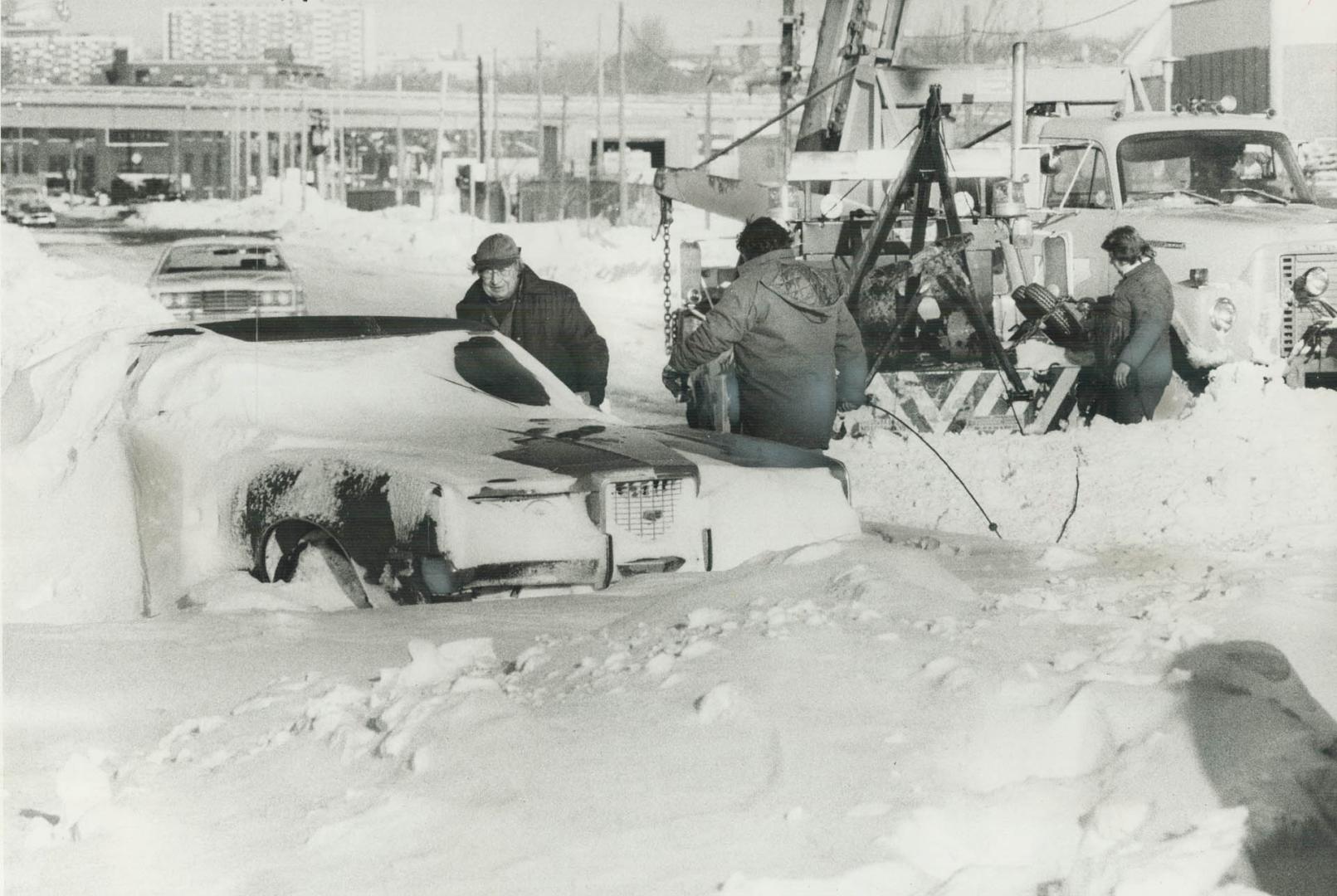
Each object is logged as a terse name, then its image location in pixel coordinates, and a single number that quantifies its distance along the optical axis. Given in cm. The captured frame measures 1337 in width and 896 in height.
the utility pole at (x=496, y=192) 3325
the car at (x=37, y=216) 4791
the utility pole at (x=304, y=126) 4246
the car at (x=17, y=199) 4762
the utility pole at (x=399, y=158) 2884
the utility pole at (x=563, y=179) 3325
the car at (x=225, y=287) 1567
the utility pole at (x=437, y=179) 3019
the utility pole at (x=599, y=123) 1111
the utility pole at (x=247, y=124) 4308
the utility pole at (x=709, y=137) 1384
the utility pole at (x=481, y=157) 2721
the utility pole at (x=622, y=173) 1462
